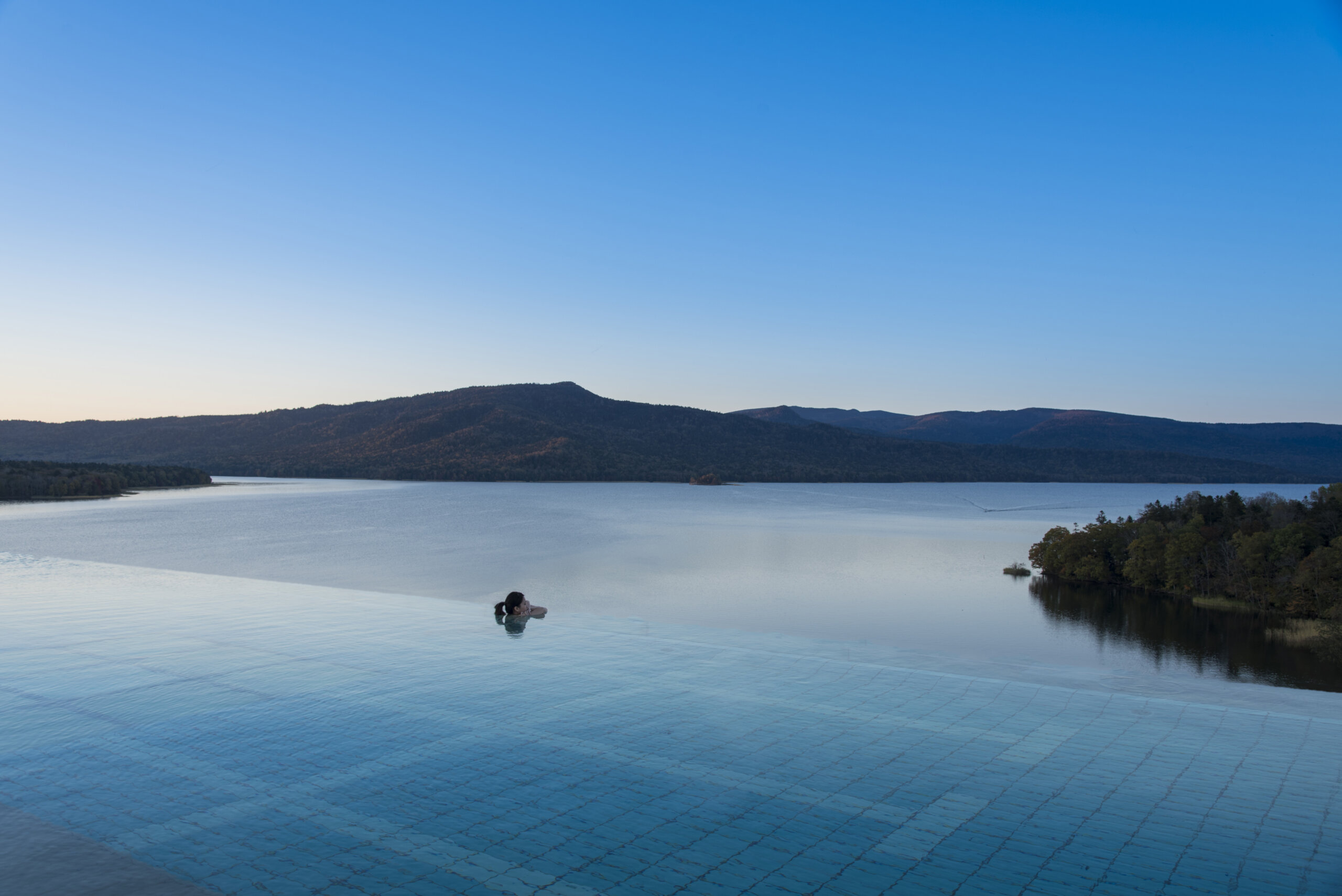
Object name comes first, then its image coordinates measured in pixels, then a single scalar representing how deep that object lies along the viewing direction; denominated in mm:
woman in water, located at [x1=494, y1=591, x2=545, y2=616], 12359
